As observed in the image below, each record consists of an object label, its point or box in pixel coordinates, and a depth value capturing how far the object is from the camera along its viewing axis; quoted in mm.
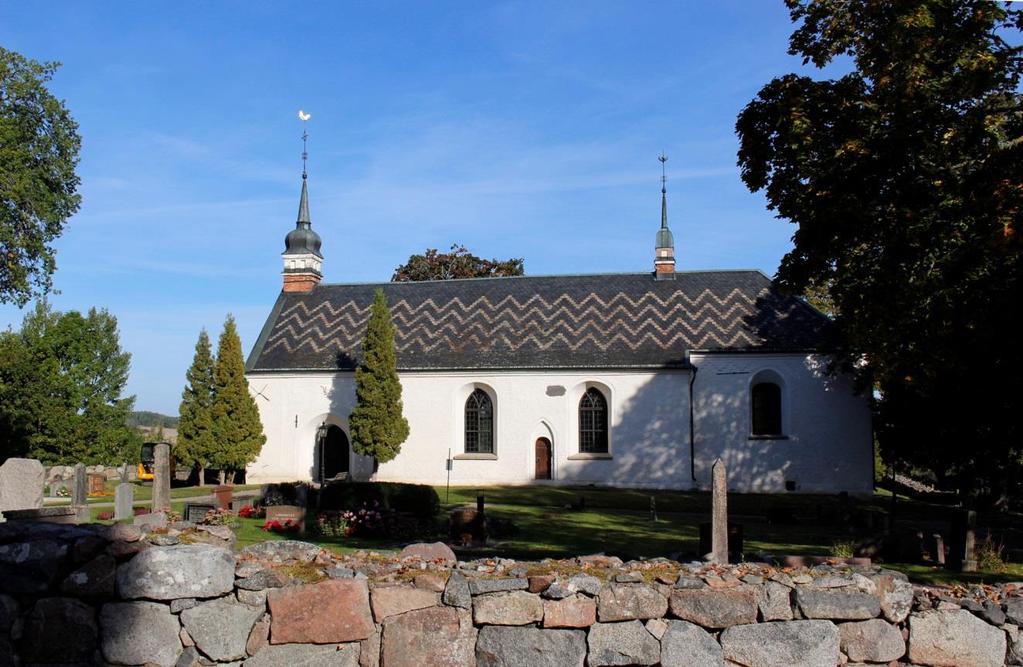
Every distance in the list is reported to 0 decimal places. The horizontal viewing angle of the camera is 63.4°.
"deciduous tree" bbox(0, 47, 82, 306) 26172
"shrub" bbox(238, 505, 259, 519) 18881
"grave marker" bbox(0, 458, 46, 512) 10297
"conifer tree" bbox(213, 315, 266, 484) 28719
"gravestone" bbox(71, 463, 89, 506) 18969
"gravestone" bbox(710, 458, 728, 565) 9523
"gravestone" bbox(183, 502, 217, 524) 16403
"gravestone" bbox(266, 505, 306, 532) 16594
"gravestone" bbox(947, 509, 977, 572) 12477
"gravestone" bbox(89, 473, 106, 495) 26547
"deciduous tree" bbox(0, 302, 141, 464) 30375
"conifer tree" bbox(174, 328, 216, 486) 28531
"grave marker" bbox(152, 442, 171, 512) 15543
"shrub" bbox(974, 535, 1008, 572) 12578
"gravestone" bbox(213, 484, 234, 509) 19422
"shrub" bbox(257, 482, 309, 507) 19891
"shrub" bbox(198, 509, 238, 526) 14672
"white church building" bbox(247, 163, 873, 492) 26906
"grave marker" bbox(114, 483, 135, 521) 16969
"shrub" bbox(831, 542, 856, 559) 12906
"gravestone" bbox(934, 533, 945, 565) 13141
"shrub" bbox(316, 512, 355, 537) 15918
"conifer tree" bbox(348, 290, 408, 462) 27844
